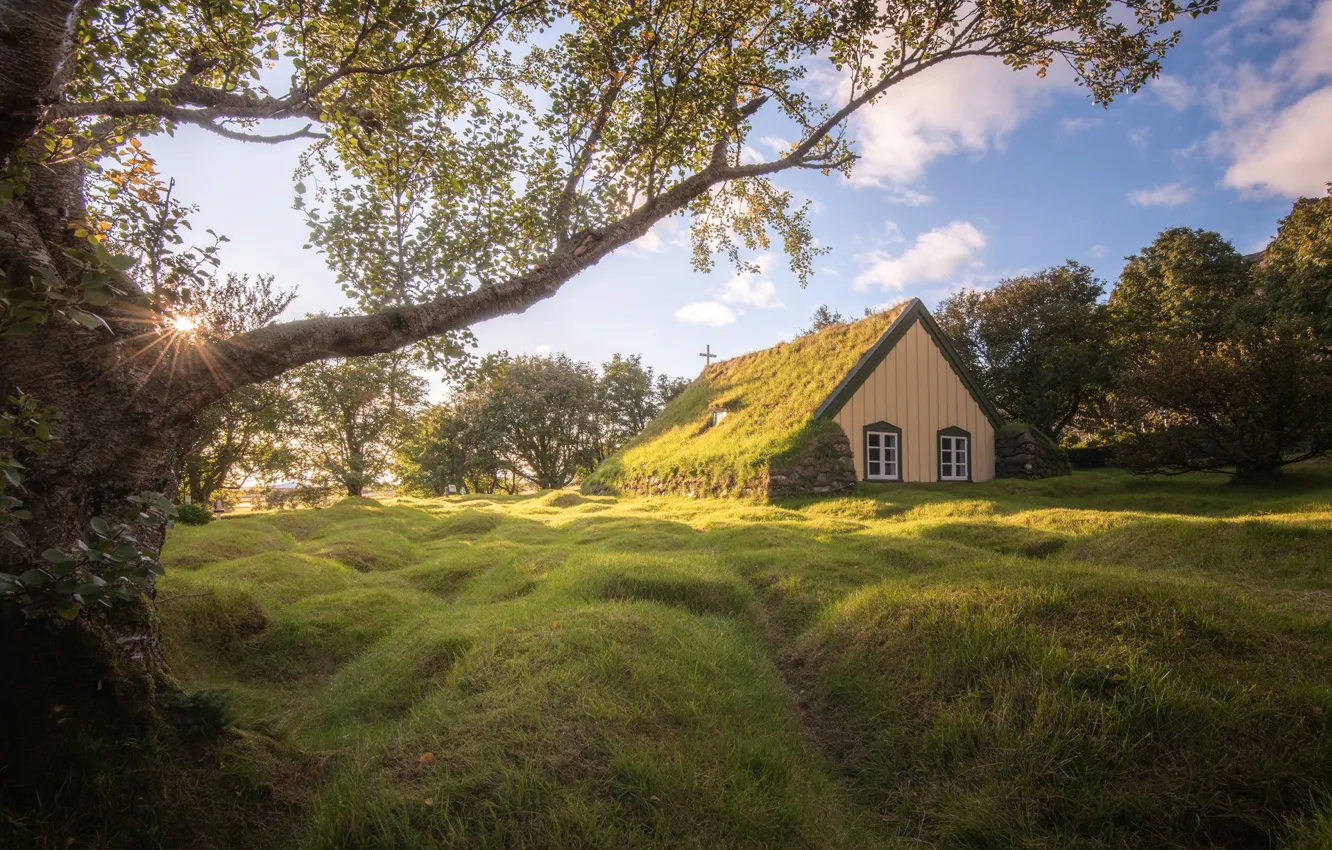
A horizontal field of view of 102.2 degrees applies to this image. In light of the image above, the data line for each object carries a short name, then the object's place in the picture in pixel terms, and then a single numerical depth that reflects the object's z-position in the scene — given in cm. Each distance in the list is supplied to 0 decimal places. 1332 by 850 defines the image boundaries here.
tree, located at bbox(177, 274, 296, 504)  1677
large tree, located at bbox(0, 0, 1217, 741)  262
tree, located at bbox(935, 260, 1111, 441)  2767
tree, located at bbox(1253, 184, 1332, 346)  1909
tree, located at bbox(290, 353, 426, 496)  2044
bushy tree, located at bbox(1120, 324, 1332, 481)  1399
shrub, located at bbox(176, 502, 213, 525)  1164
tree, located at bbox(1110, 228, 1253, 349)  2512
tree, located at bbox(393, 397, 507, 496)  3703
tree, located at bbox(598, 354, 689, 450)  4262
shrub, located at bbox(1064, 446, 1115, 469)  2573
